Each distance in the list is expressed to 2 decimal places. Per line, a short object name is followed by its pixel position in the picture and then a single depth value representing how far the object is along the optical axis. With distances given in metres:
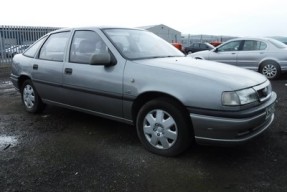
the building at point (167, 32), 33.56
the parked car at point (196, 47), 23.64
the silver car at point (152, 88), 3.34
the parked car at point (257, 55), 9.84
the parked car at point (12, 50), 15.53
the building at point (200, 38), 33.19
